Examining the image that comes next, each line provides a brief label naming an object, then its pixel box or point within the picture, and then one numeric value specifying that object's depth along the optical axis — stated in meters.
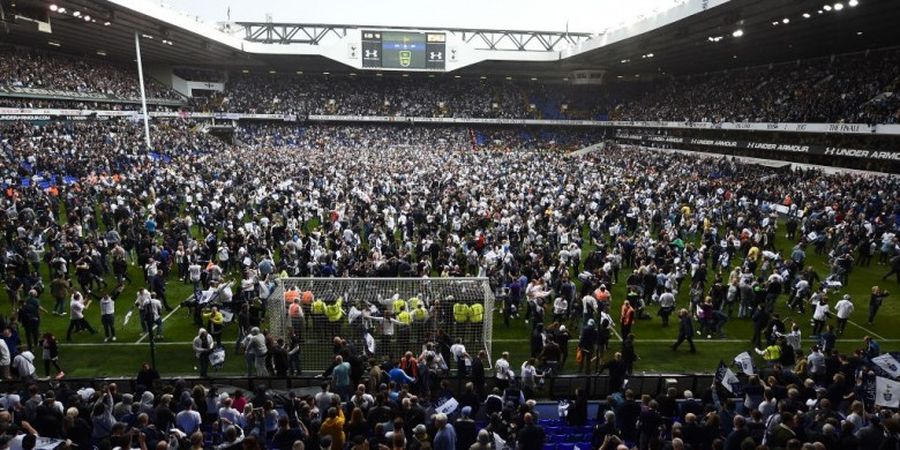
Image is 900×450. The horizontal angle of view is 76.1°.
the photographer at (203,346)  10.26
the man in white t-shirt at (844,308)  12.48
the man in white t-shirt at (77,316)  11.83
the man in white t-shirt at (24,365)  9.30
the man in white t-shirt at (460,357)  9.66
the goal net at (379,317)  11.20
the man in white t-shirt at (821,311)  12.44
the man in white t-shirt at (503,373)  9.44
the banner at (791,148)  28.00
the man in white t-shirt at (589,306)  12.17
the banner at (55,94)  33.19
